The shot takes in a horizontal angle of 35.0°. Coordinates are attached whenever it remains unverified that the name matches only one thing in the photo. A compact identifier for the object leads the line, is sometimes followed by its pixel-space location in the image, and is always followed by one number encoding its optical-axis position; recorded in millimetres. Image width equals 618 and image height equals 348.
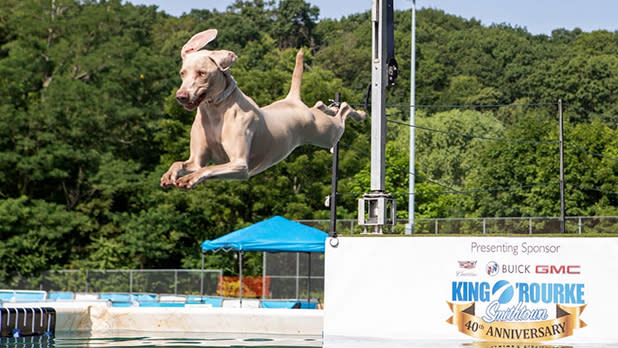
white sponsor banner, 17000
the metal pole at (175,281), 45094
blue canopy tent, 29578
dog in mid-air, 10289
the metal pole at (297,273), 44519
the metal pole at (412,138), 45366
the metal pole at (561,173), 39344
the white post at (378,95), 16031
